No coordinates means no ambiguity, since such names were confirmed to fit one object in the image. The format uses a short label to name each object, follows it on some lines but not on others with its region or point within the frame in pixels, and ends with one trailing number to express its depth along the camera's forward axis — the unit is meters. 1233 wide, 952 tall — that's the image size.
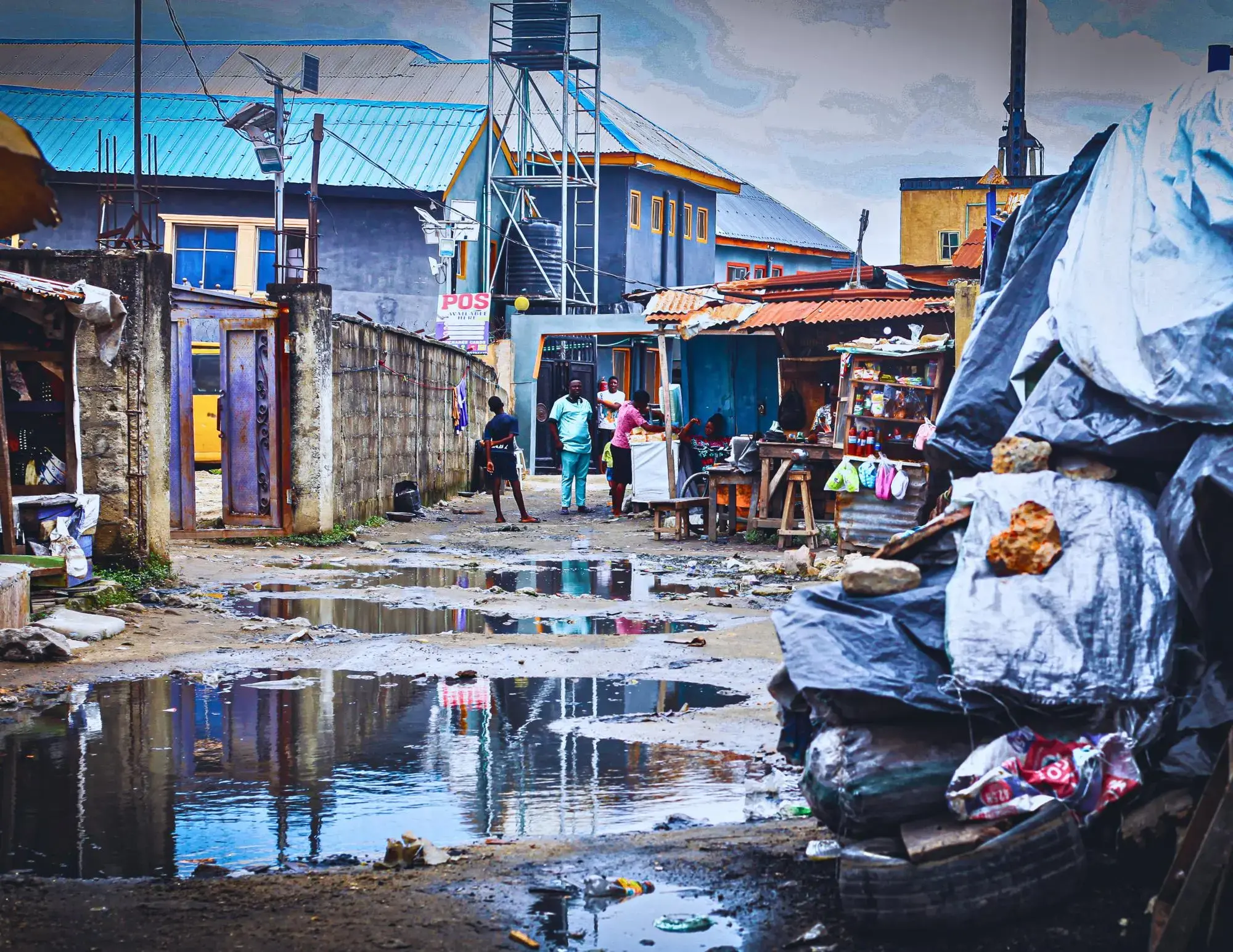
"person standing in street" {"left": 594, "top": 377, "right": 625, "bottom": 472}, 21.75
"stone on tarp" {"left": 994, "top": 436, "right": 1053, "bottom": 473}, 4.79
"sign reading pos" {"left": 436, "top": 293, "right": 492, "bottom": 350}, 28.44
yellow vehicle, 24.80
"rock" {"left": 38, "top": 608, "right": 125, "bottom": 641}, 9.33
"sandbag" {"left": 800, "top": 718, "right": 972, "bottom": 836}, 4.21
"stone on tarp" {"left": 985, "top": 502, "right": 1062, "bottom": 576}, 4.39
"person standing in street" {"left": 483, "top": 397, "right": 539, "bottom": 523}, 18.19
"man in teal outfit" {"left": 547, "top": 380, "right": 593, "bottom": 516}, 19.23
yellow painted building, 41.17
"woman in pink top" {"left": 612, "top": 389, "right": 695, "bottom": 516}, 19.09
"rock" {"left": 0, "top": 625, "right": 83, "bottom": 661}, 8.52
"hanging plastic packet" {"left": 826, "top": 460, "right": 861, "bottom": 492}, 14.09
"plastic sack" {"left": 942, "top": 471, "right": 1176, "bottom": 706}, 4.18
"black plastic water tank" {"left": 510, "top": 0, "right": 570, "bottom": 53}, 31.61
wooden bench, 16.64
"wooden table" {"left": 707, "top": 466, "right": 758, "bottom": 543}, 16.00
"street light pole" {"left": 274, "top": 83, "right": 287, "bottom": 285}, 17.97
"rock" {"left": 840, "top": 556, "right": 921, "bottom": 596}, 4.65
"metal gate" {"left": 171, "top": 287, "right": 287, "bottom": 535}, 15.09
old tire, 4.02
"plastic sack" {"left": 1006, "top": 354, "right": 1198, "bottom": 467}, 4.61
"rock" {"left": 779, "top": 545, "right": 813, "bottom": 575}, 13.18
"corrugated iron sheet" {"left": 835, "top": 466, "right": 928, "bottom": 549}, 14.02
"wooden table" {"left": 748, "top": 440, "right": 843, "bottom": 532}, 15.35
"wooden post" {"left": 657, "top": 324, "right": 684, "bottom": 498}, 17.66
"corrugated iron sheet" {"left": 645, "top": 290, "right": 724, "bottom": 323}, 17.84
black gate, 30.86
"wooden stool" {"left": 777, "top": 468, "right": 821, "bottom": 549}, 15.10
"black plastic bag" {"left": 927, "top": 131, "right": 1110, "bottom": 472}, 5.49
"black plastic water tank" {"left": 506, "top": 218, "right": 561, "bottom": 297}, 32.84
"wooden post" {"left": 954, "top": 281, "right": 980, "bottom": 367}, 13.45
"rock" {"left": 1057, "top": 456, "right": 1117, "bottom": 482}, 4.68
